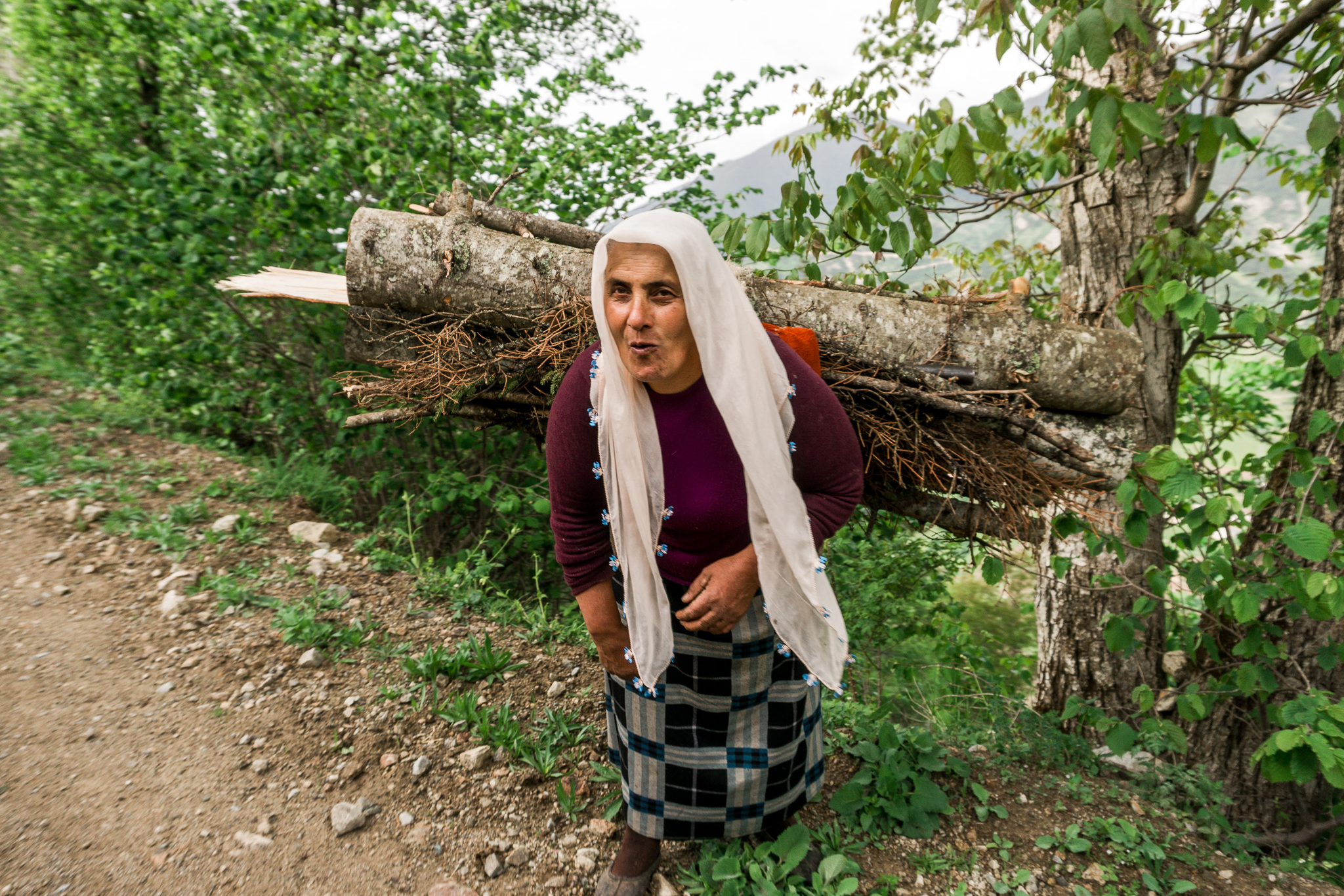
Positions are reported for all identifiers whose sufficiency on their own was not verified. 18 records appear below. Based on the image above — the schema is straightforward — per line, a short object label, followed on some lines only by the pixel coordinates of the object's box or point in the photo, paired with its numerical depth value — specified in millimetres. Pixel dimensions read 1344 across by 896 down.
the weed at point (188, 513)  3922
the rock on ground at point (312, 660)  2910
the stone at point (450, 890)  2043
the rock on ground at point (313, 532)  3924
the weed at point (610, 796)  2336
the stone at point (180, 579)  3381
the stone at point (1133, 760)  2979
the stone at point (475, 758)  2473
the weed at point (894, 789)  2334
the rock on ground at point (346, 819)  2209
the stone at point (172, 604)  3207
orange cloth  1951
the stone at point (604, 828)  2287
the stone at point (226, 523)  3887
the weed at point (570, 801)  2344
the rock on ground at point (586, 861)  2168
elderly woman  1562
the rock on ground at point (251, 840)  2133
